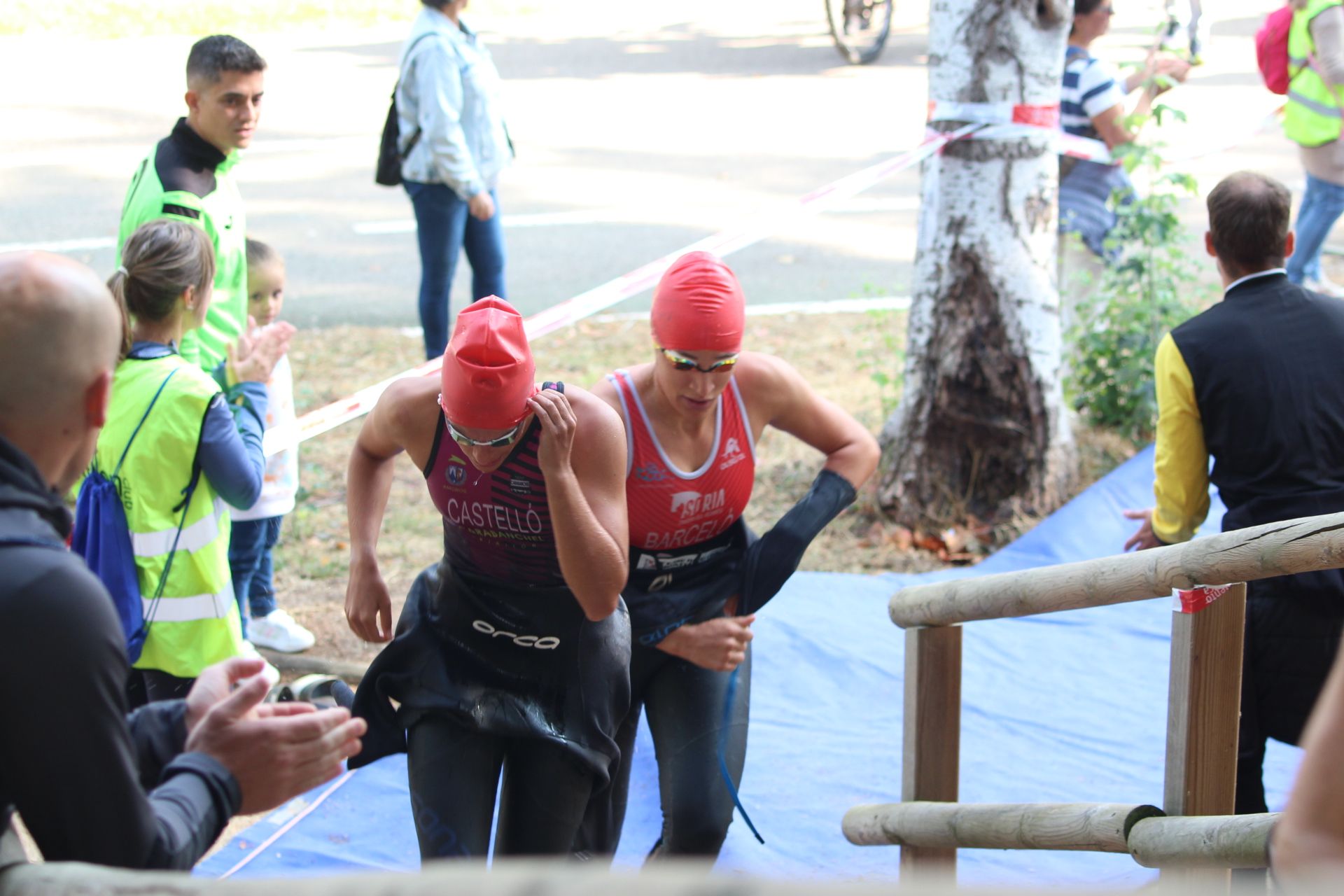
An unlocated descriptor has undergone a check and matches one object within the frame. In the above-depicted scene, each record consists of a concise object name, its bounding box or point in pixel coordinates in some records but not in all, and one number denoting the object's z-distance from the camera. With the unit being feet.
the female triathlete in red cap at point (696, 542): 20.62
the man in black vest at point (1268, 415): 20.18
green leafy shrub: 40.34
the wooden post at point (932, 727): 19.97
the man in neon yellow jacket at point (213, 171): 27.04
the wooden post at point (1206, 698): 16.34
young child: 29.19
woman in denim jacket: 39.96
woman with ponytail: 21.29
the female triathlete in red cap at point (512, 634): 18.48
